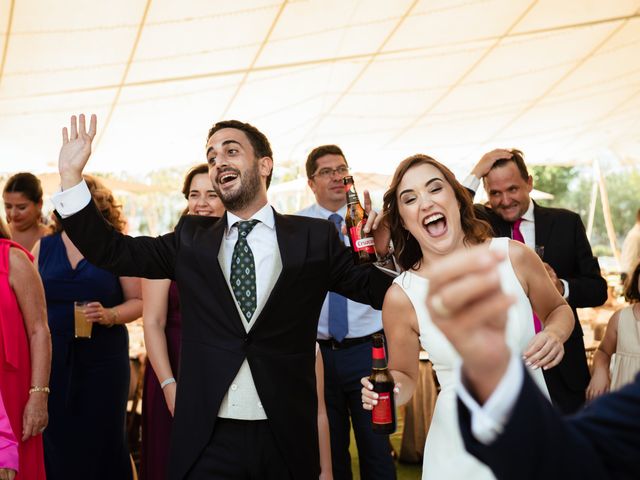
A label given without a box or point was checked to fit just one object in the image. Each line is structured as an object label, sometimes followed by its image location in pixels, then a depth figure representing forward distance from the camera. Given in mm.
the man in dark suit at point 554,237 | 2867
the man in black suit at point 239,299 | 2098
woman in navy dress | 3271
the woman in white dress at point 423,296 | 1923
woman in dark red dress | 2914
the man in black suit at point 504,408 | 663
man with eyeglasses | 3184
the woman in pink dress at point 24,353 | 2439
